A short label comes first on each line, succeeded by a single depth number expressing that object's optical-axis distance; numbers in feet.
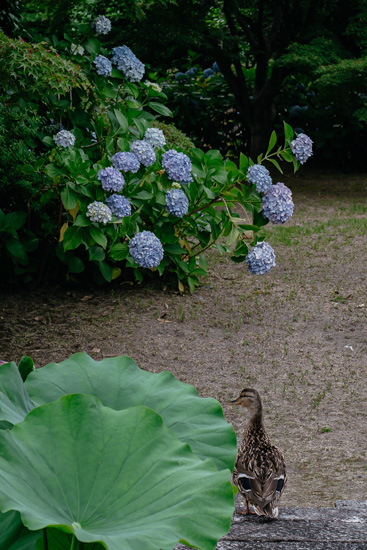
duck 14.16
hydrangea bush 19.41
